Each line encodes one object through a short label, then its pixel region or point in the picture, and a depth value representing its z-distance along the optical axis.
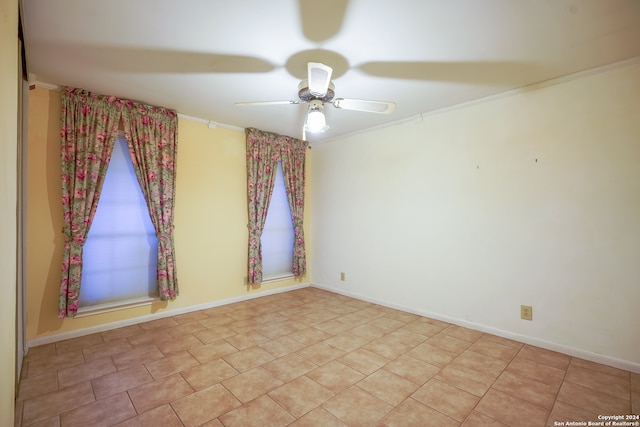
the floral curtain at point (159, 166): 3.15
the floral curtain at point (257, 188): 4.11
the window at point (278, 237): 4.54
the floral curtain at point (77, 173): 2.73
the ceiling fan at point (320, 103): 2.08
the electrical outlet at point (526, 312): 2.73
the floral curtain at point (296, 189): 4.59
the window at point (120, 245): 3.01
